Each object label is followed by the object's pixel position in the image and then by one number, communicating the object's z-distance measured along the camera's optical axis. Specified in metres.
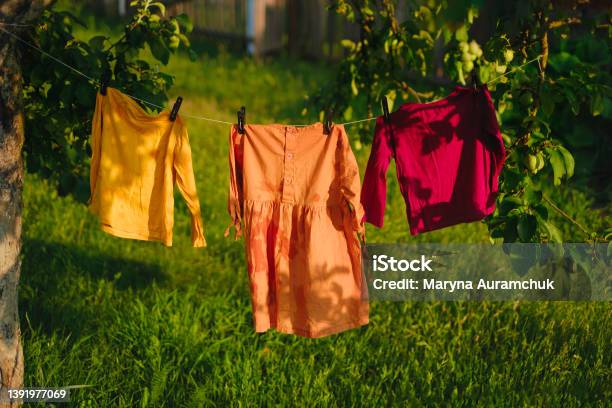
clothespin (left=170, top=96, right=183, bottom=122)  3.20
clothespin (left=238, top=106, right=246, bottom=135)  3.14
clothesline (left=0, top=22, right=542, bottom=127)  3.04
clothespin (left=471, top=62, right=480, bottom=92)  3.20
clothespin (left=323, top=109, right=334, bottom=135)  3.19
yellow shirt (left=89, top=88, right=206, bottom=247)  3.27
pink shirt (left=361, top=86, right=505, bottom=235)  3.22
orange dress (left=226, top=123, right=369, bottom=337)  3.20
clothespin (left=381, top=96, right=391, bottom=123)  3.21
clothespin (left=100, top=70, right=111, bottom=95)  3.29
